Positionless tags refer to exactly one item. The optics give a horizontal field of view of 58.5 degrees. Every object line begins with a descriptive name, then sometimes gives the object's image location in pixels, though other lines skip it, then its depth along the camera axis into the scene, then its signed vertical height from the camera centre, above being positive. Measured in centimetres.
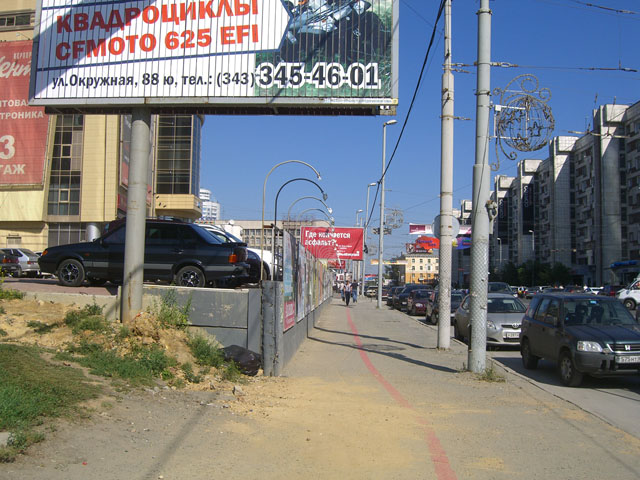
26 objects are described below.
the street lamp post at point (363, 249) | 5129 +164
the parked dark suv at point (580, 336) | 977 -115
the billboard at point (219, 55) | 1158 +431
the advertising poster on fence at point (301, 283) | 1368 -43
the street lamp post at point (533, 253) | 8638 +321
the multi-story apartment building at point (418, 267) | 14888 +62
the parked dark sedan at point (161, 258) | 1250 +10
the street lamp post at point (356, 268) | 8443 -7
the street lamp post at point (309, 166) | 3347 +584
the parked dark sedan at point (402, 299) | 3962 -215
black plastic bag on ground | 936 -154
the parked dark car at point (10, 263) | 2702 -20
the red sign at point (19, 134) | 3756 +848
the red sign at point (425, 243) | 10045 +466
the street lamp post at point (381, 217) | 3871 +356
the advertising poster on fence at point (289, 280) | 1114 -30
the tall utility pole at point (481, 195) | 1098 +151
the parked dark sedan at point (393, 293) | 4579 -201
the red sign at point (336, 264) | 5660 +37
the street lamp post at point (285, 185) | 3475 +507
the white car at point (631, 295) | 3441 -123
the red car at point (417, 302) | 3269 -192
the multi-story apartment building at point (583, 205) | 6906 +1012
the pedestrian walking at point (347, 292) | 4198 -184
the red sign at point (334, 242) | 4878 +221
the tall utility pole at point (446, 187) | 1534 +228
